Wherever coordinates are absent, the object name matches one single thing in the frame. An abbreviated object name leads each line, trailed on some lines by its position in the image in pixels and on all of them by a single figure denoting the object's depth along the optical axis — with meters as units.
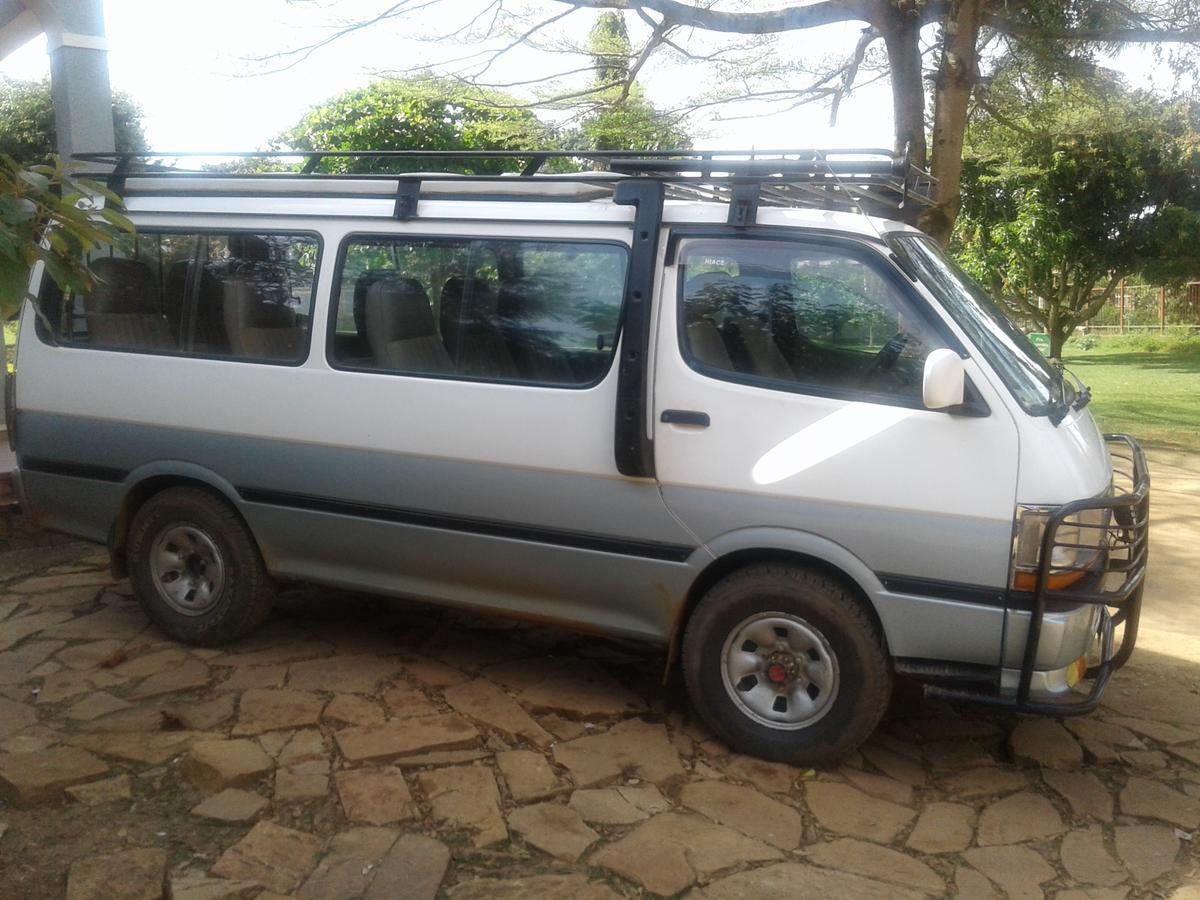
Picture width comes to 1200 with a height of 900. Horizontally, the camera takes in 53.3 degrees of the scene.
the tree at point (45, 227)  3.07
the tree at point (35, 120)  18.48
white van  4.13
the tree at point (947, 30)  8.45
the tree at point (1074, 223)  21.16
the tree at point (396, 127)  11.09
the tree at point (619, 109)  10.04
